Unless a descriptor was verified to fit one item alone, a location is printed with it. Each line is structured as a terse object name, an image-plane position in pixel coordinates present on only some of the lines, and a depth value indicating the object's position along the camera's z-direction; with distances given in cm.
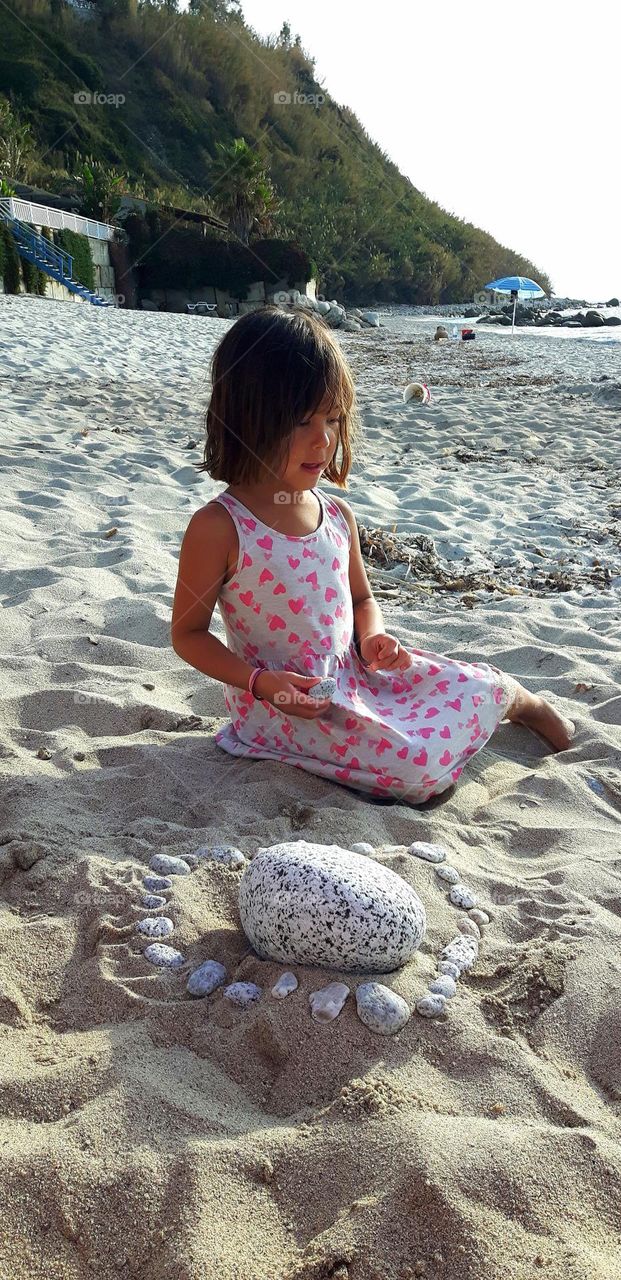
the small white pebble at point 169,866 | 213
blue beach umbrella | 3014
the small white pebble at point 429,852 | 223
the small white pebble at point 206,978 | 178
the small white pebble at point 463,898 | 209
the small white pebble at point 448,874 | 218
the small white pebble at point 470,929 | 200
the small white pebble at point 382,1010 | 168
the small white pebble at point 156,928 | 192
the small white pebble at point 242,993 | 174
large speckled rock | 178
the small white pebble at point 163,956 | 184
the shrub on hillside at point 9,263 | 2050
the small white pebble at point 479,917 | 204
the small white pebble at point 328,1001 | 169
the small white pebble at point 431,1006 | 173
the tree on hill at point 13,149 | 3186
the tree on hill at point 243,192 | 3841
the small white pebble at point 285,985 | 175
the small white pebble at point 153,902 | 200
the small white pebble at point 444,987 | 179
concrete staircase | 2308
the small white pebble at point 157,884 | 205
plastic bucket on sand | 980
